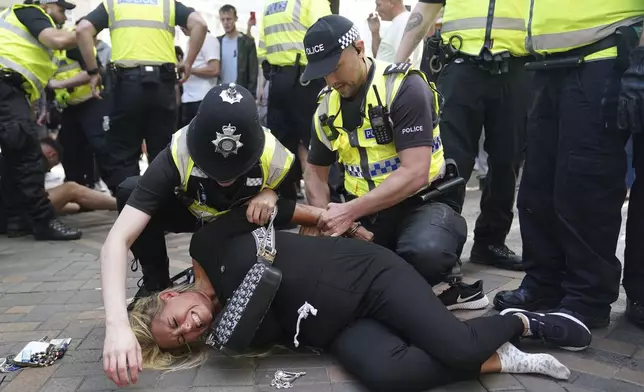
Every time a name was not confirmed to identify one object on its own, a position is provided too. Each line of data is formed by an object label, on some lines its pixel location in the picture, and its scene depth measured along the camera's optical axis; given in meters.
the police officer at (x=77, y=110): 5.48
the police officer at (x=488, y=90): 3.26
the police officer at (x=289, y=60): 5.00
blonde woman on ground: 2.14
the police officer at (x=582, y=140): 2.38
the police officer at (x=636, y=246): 2.58
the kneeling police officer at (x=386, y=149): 2.62
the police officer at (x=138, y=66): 4.63
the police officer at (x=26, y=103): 4.51
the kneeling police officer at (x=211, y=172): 2.23
